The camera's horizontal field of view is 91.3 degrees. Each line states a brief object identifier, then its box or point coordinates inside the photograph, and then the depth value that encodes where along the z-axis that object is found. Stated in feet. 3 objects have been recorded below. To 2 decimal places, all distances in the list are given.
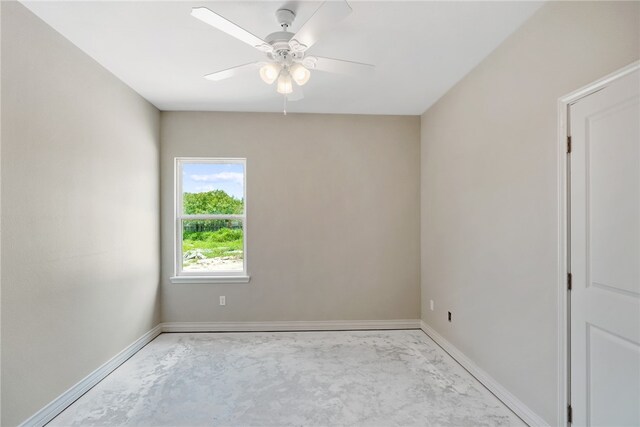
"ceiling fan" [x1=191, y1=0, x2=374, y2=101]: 5.04
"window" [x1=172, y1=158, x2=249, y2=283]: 12.71
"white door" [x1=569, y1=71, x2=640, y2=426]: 4.71
